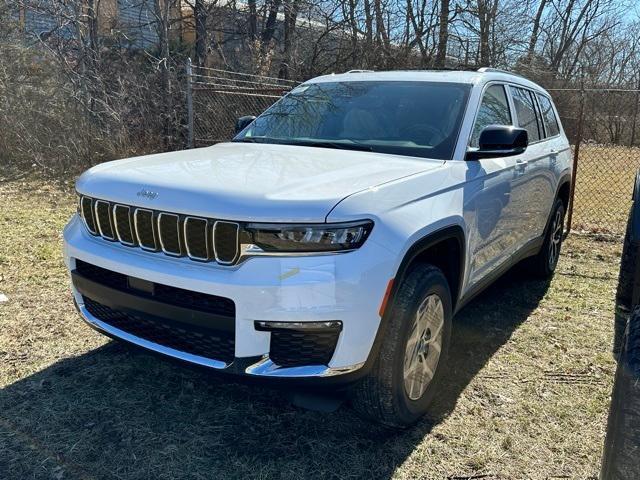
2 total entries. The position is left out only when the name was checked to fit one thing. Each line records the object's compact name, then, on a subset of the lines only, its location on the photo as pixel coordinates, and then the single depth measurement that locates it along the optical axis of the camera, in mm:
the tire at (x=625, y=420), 1609
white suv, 2387
